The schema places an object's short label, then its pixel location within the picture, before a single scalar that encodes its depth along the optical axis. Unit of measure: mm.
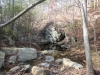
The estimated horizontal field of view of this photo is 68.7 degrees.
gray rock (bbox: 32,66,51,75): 3357
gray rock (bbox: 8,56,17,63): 5314
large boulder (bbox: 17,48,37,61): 5742
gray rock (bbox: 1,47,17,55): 5847
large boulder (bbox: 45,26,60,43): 12144
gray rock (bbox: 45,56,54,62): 5496
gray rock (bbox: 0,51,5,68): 4858
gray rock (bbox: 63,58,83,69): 3971
